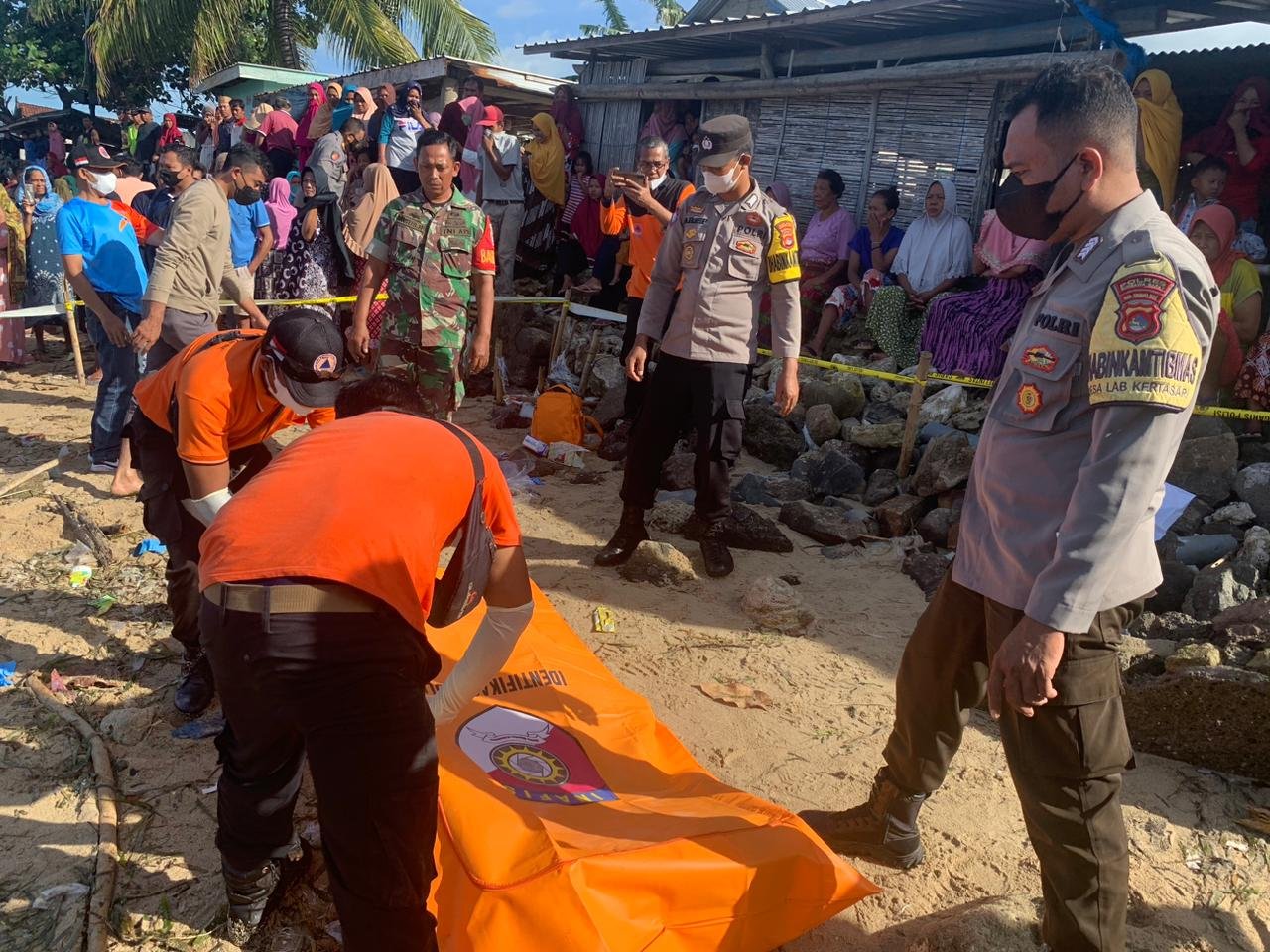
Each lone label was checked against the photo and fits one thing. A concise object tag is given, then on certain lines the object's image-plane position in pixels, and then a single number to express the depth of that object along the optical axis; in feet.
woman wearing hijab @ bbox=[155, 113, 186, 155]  44.55
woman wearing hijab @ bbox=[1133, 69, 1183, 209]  19.94
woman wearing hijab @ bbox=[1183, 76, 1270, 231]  19.12
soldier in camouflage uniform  15.71
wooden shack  21.71
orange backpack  21.77
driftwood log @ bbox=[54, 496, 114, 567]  14.83
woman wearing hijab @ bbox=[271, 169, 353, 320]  27.68
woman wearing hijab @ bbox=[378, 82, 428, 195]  30.71
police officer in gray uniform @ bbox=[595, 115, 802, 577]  13.51
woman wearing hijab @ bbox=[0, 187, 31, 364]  28.12
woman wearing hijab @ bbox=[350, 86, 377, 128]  32.42
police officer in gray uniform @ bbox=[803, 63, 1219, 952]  5.26
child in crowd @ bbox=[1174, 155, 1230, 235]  18.69
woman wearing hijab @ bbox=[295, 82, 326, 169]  35.68
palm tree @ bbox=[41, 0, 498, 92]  57.62
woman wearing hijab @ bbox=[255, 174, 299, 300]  28.09
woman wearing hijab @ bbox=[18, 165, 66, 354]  28.22
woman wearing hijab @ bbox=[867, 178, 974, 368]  22.52
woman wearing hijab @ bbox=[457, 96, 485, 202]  31.73
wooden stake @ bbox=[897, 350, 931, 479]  19.10
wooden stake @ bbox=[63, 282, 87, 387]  26.37
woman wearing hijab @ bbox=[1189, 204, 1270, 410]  18.19
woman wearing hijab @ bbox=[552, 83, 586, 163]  34.53
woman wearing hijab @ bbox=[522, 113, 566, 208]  31.89
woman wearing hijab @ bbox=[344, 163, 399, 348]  26.18
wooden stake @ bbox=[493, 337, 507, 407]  25.73
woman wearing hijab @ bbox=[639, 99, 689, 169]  29.53
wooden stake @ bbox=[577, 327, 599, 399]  25.55
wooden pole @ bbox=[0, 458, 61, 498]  17.34
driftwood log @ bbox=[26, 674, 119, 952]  7.22
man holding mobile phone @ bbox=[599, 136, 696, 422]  15.67
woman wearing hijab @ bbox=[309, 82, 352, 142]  35.09
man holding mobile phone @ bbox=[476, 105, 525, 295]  31.50
